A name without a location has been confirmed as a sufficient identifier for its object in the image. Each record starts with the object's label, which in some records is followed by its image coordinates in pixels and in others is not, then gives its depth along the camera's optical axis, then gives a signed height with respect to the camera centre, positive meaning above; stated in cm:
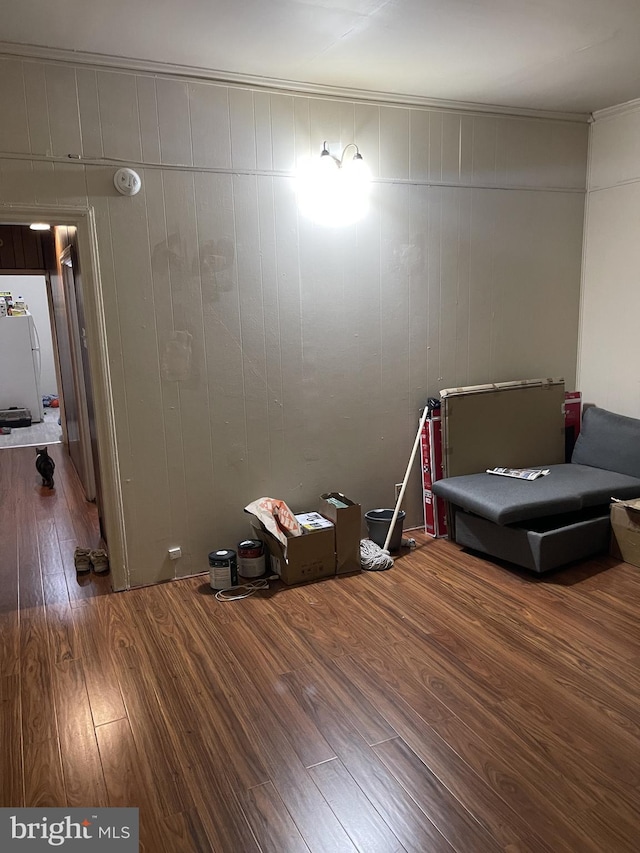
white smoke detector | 301 +64
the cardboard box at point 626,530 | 348 -125
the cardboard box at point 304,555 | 335 -130
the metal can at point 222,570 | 331 -133
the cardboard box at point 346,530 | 346 -120
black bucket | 377 -129
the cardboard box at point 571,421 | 438 -80
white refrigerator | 857 -60
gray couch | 335 -107
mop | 356 -139
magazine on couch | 380 -101
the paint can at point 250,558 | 342 -131
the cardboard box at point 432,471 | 392 -101
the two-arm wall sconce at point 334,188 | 344 +68
